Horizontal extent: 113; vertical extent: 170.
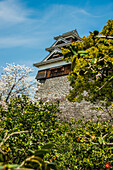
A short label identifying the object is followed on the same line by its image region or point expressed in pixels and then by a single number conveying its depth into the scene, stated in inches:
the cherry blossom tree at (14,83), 668.7
